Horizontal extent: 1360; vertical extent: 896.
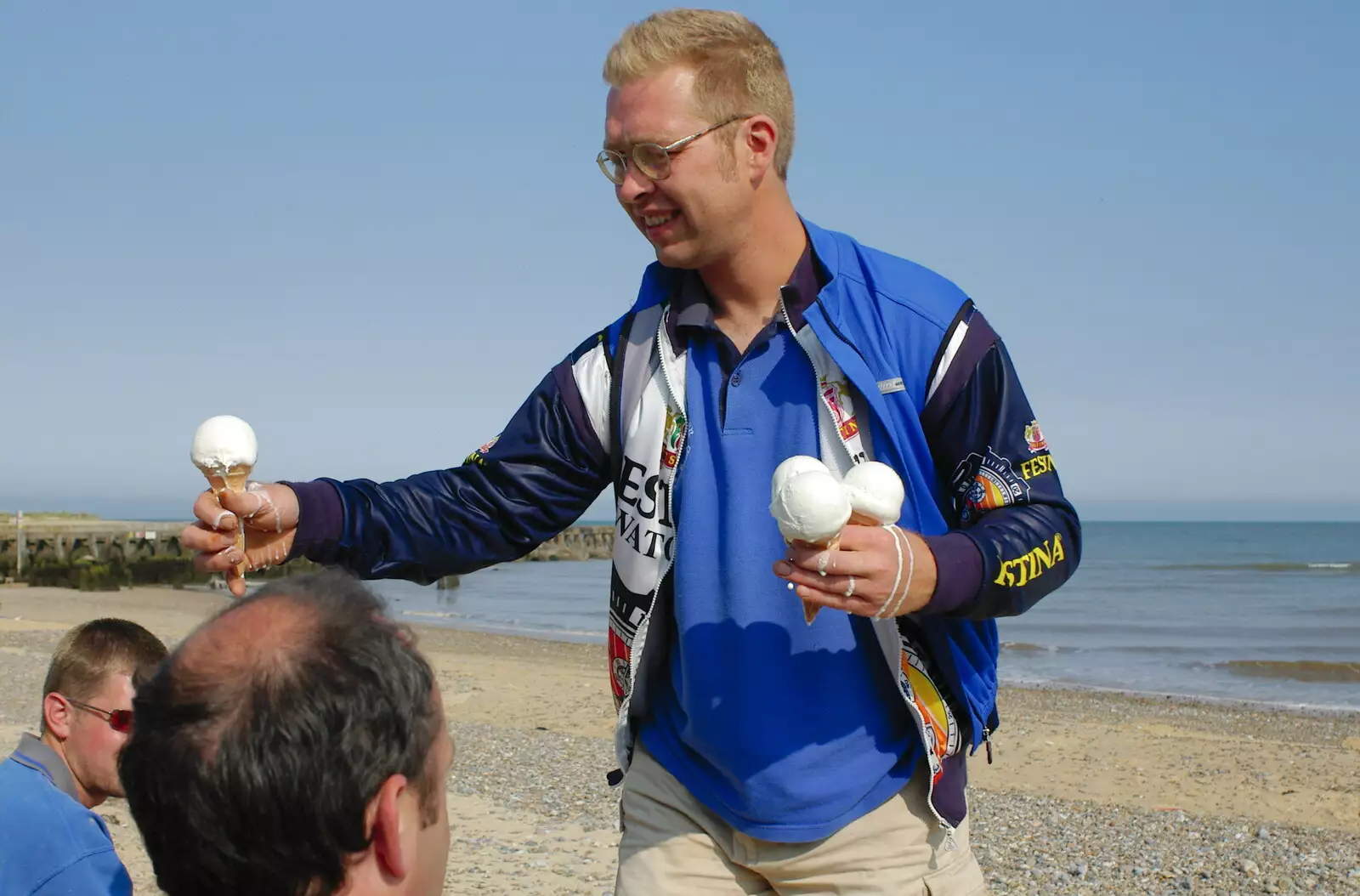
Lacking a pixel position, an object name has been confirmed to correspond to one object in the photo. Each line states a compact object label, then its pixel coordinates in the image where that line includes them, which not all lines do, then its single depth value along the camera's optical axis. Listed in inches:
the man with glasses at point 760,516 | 118.7
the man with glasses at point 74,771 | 134.6
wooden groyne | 1649.9
